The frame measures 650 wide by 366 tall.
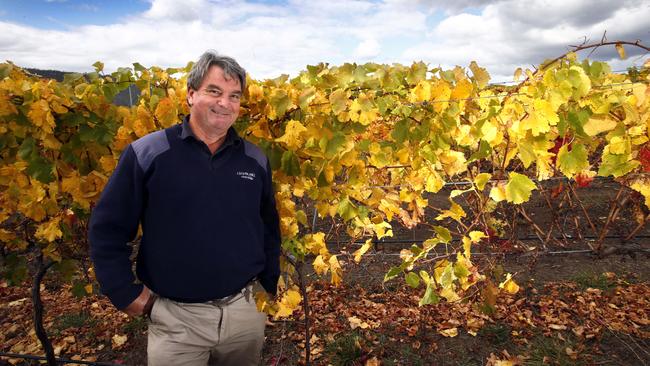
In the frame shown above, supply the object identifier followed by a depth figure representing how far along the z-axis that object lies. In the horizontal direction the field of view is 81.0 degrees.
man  1.55
